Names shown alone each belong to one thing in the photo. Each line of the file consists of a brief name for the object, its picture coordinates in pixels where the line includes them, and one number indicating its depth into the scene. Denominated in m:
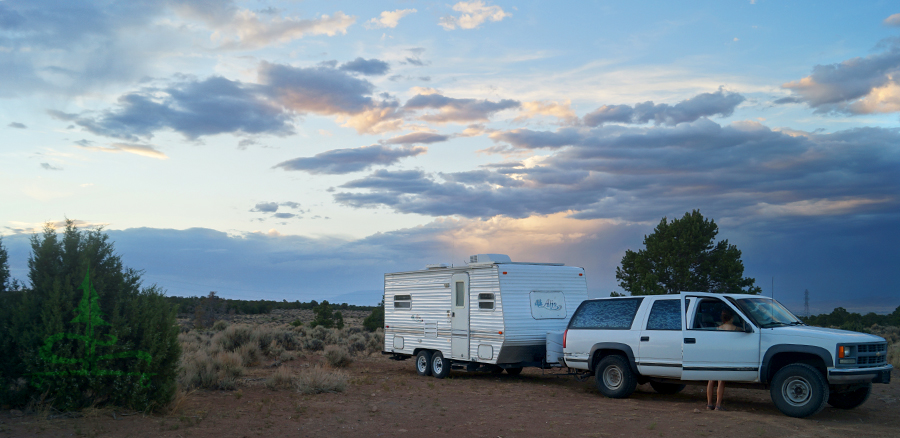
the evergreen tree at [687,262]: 26.62
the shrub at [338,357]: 18.39
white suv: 9.41
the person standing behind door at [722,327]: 10.41
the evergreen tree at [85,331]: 8.61
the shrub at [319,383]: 12.43
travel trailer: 14.07
